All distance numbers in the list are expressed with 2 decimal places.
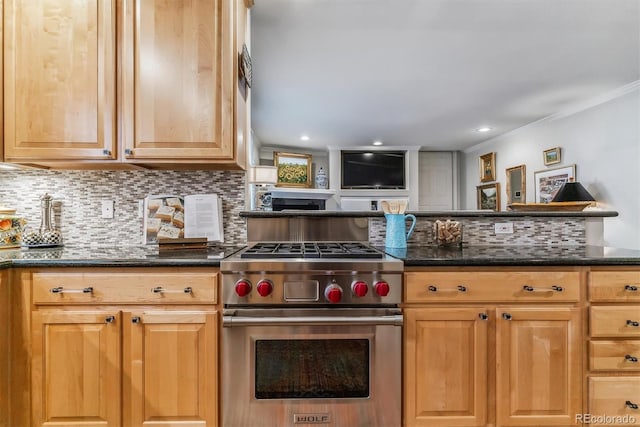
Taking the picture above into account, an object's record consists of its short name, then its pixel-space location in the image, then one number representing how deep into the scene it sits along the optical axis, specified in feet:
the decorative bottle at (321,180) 20.10
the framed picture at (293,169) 19.66
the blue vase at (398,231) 5.71
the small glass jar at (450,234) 5.99
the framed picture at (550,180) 12.93
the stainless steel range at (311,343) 4.28
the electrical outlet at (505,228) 6.26
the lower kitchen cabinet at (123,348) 4.27
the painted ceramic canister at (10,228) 5.49
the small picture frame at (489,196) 18.07
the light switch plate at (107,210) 6.05
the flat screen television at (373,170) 20.24
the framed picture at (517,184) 15.72
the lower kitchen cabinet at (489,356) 4.40
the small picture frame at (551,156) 13.50
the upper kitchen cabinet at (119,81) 4.93
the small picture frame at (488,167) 18.13
